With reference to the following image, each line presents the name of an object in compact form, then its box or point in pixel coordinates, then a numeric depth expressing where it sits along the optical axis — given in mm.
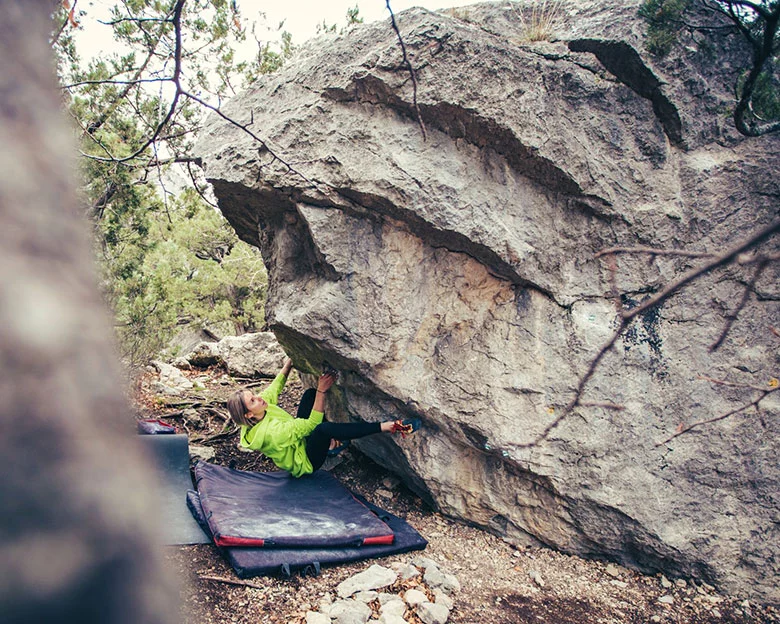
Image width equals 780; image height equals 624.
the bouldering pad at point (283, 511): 3207
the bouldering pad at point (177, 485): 3389
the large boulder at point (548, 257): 3227
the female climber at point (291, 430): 3805
